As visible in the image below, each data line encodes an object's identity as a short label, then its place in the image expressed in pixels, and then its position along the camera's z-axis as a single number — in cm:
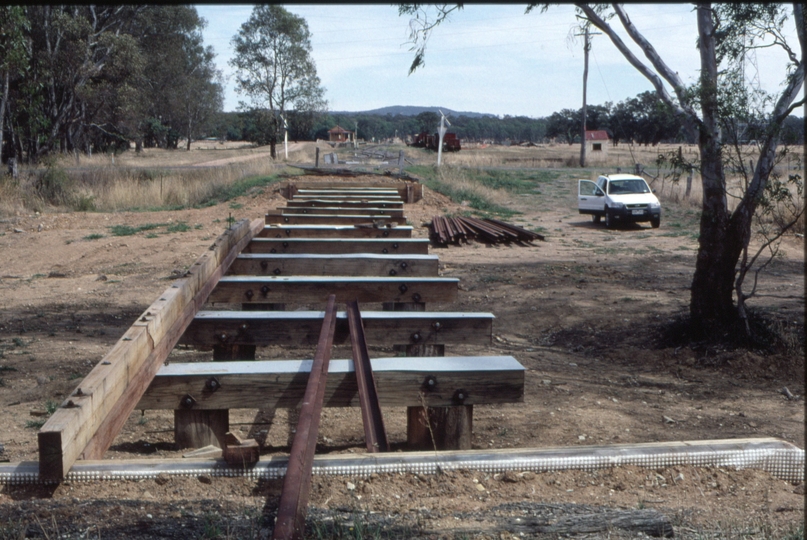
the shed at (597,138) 7970
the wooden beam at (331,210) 1159
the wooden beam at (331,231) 908
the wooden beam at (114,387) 277
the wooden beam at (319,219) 1046
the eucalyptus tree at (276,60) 5681
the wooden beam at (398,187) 1774
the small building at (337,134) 13238
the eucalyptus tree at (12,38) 1620
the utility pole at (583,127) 4244
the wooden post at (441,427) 411
